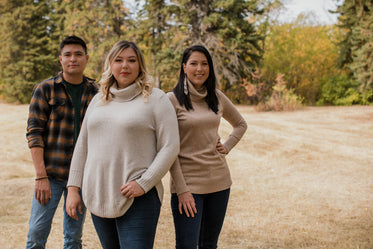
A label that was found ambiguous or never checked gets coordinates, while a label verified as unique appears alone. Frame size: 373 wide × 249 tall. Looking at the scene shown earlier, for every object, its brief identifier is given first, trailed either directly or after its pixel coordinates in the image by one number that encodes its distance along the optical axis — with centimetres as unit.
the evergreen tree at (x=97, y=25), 2016
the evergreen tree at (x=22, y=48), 2094
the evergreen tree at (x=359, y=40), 1587
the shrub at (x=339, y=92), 1816
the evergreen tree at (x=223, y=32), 1722
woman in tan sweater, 209
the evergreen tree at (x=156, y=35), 1827
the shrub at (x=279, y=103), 1534
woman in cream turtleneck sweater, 170
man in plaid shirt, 223
